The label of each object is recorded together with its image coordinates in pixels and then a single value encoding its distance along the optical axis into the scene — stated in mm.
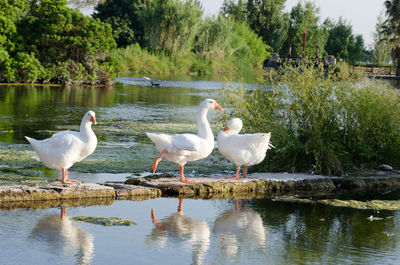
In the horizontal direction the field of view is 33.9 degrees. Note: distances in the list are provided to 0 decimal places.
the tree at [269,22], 100062
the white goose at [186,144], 10747
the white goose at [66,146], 10180
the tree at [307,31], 101188
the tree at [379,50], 92438
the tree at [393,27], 77688
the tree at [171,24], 61469
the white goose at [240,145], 11188
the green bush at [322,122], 13062
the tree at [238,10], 103500
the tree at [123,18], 72562
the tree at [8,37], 38625
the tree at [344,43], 98750
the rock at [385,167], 13508
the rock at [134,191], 10617
